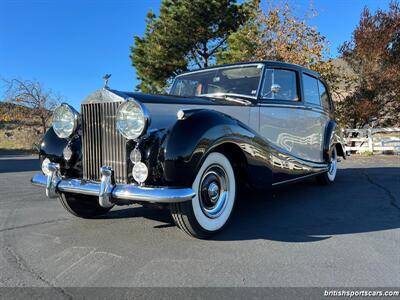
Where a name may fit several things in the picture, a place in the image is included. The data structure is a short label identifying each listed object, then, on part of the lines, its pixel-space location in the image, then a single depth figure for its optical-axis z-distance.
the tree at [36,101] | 19.44
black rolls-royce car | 2.85
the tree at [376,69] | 14.41
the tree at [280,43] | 13.84
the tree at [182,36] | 17.31
